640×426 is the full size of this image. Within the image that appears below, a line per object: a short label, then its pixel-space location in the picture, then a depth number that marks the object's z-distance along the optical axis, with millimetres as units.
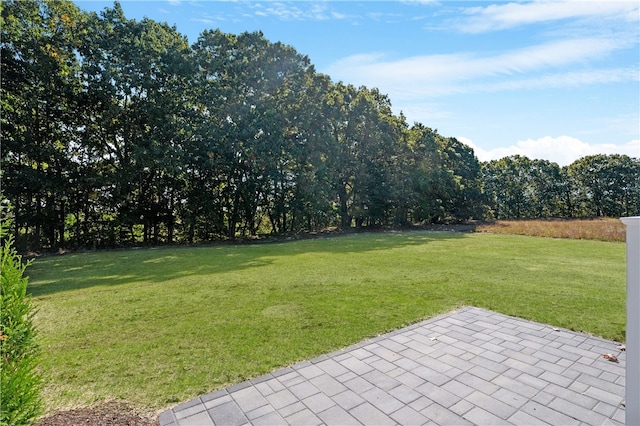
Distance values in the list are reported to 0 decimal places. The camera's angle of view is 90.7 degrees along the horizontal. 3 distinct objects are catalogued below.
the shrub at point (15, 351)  1649
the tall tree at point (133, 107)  12305
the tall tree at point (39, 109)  10953
